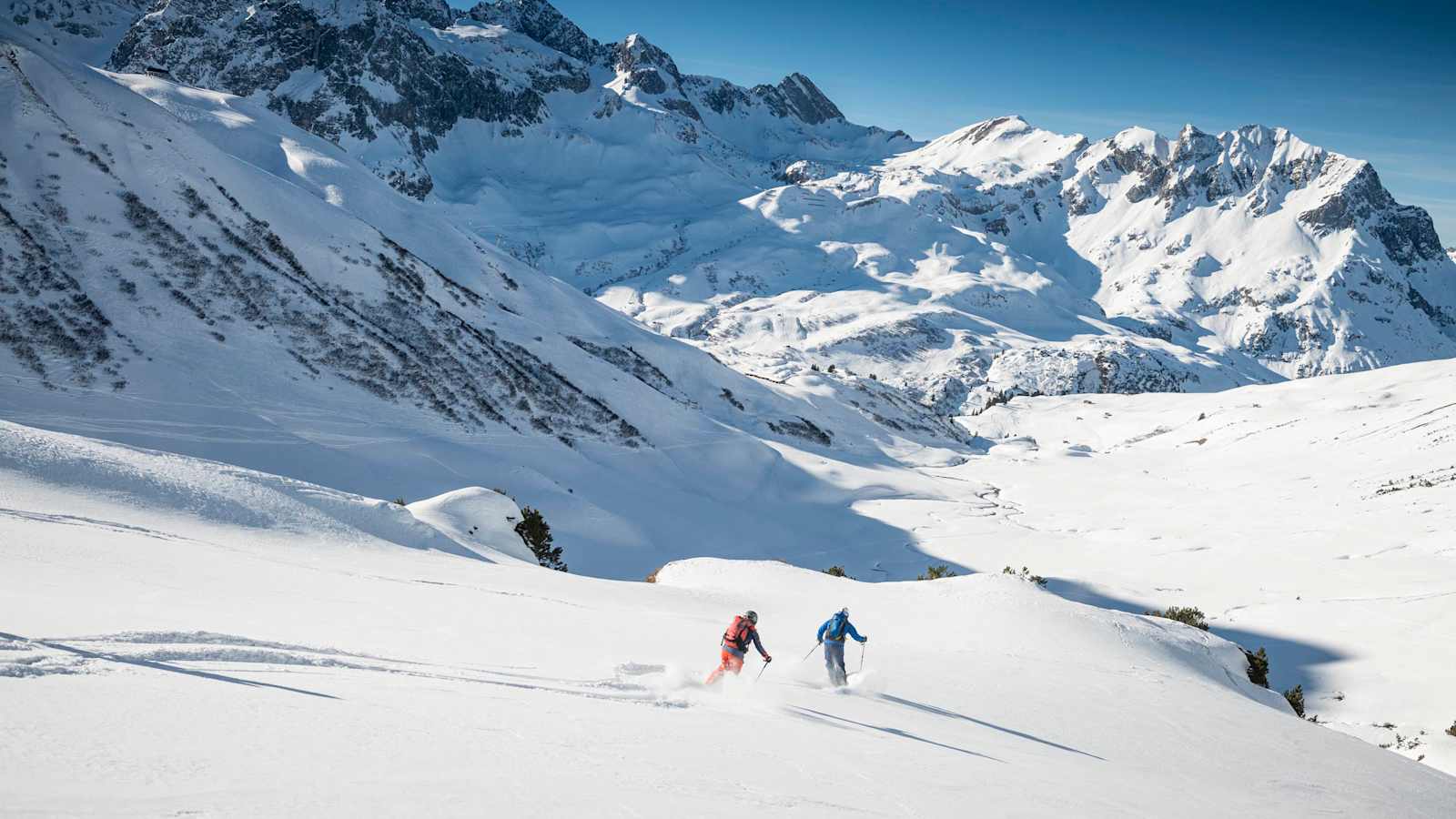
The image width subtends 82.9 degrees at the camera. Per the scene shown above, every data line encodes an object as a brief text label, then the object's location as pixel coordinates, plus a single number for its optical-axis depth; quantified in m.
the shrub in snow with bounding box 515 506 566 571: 39.69
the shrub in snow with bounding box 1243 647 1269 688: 31.47
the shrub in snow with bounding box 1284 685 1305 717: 30.80
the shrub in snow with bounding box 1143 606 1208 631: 39.38
